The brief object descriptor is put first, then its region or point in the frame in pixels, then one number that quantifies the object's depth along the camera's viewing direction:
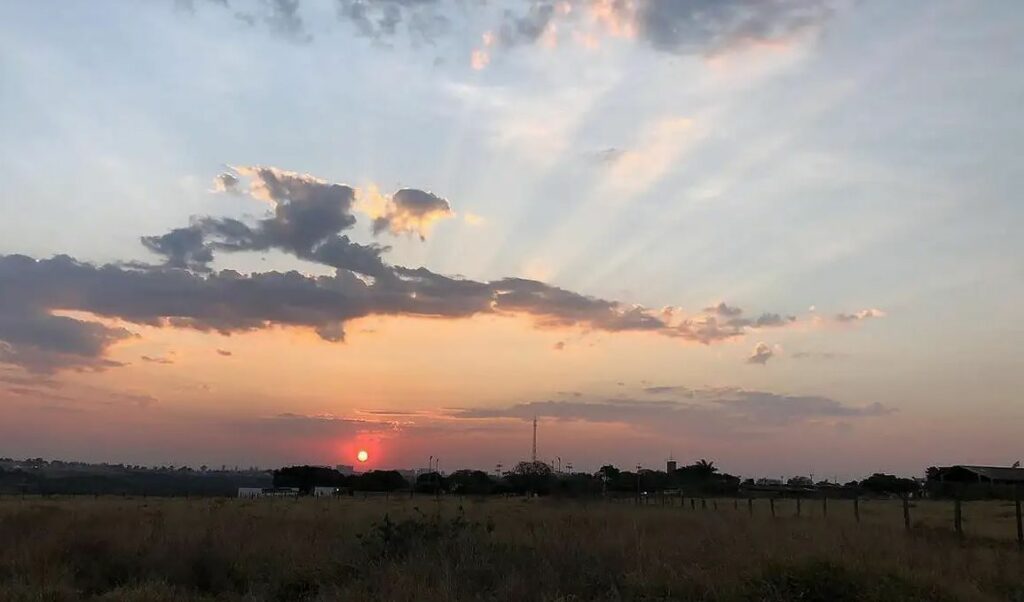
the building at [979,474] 83.19
